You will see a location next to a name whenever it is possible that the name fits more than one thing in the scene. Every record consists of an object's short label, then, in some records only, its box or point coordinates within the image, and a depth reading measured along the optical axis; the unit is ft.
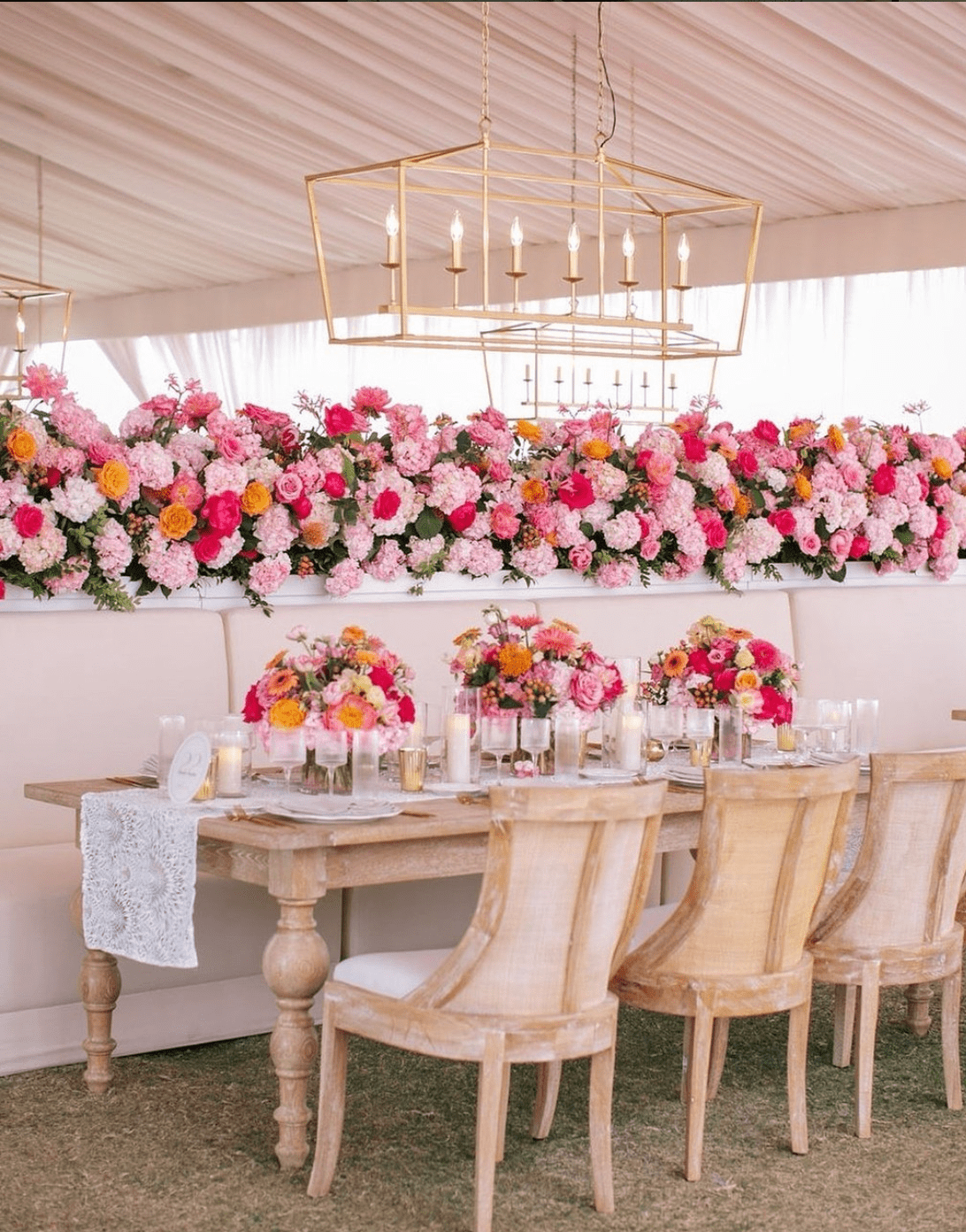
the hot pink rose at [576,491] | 18.52
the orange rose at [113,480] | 15.31
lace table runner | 11.01
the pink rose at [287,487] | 16.34
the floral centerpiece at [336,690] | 11.60
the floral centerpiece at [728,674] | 13.88
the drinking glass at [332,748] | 11.64
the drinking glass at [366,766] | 11.69
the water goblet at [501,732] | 12.71
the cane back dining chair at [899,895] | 11.60
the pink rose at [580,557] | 18.94
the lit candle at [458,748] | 12.56
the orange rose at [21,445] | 14.96
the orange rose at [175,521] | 15.69
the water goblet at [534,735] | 12.64
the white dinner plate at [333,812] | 10.86
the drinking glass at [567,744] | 12.80
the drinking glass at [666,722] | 13.62
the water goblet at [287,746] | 11.68
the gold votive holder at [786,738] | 14.48
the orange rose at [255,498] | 16.15
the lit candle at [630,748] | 13.26
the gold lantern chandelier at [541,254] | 19.45
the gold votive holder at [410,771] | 12.25
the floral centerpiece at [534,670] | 12.79
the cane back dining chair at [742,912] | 10.62
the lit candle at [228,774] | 11.87
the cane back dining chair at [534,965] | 9.59
